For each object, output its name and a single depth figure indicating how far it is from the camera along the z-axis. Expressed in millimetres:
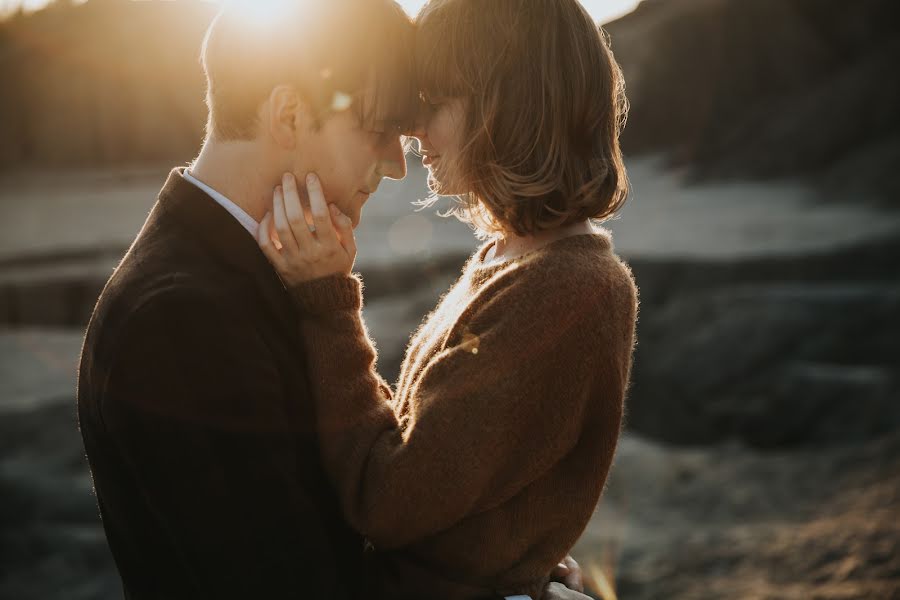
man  1417
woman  1666
